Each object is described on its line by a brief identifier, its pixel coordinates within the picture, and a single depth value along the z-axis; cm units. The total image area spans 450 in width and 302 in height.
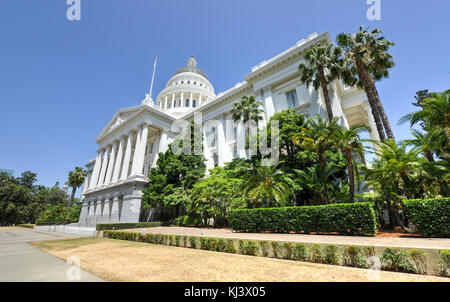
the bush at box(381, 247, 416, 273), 536
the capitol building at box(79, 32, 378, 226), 2447
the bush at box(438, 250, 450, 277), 492
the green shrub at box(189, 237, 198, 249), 1015
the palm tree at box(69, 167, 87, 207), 5519
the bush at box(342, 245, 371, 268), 598
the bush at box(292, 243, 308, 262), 689
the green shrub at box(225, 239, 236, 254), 875
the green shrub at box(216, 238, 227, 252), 904
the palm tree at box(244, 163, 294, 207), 1531
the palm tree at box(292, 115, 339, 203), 1365
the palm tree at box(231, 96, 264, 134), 2170
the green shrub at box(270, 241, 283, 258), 740
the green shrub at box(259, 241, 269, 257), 777
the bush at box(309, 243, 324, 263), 663
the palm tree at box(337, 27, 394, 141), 1625
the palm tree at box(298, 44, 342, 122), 1858
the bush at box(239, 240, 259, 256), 803
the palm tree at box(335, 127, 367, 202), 1318
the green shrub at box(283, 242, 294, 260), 718
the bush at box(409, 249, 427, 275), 521
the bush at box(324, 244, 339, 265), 636
